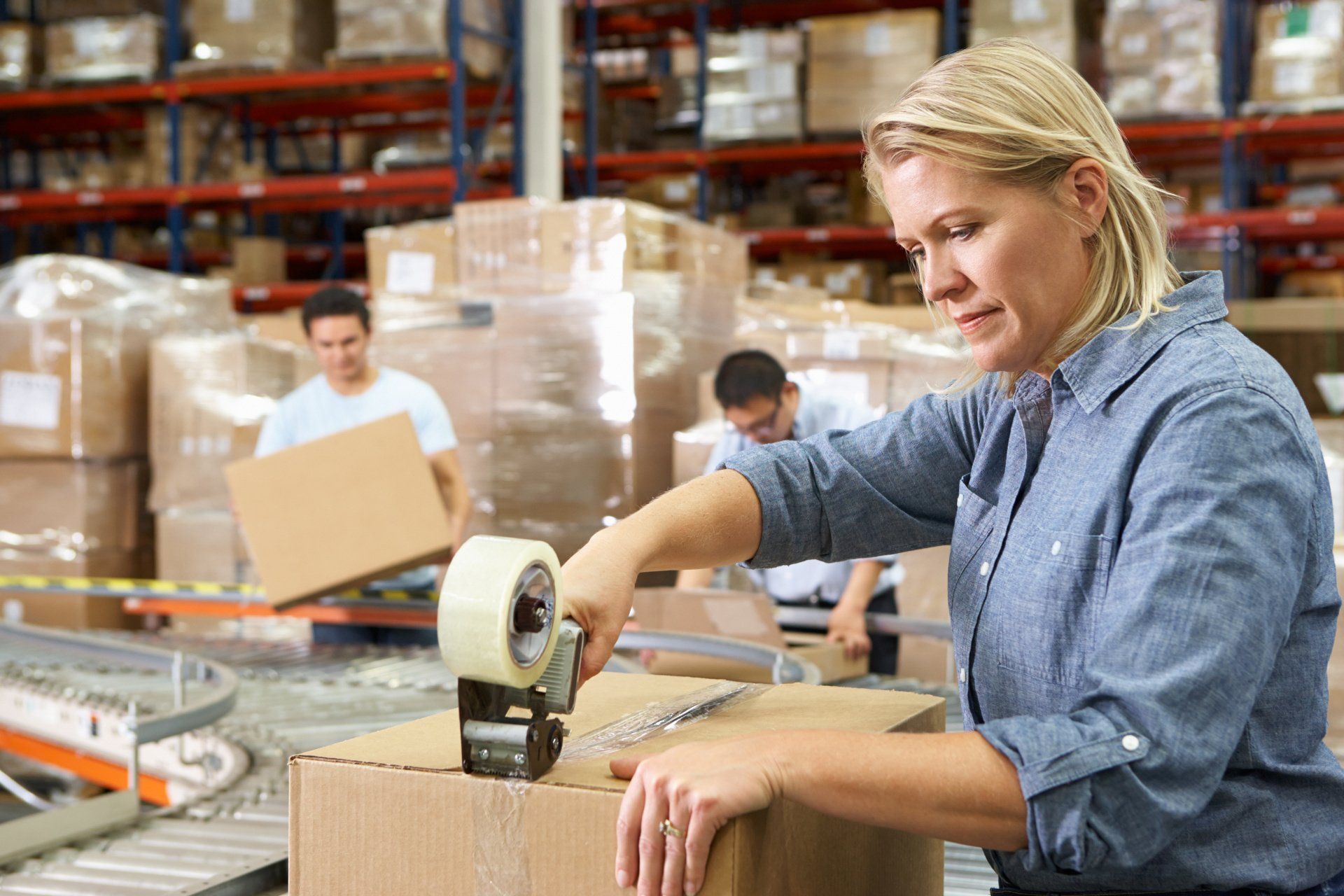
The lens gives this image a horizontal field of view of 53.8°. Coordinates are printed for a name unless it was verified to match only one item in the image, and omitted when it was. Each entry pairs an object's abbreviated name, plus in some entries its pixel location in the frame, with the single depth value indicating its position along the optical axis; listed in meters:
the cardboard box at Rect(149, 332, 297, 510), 5.43
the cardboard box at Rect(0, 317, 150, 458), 5.36
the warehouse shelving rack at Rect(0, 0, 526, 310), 7.16
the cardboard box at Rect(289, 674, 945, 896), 1.01
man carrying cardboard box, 4.25
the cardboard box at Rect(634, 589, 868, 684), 2.97
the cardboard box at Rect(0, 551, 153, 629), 5.53
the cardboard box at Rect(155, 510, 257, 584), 5.49
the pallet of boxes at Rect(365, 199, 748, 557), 4.70
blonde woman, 0.92
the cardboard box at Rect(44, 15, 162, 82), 7.76
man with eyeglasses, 3.40
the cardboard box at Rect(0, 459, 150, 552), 5.56
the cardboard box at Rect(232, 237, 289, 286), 8.23
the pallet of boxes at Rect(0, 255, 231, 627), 5.38
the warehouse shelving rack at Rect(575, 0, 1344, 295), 7.42
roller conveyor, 1.96
